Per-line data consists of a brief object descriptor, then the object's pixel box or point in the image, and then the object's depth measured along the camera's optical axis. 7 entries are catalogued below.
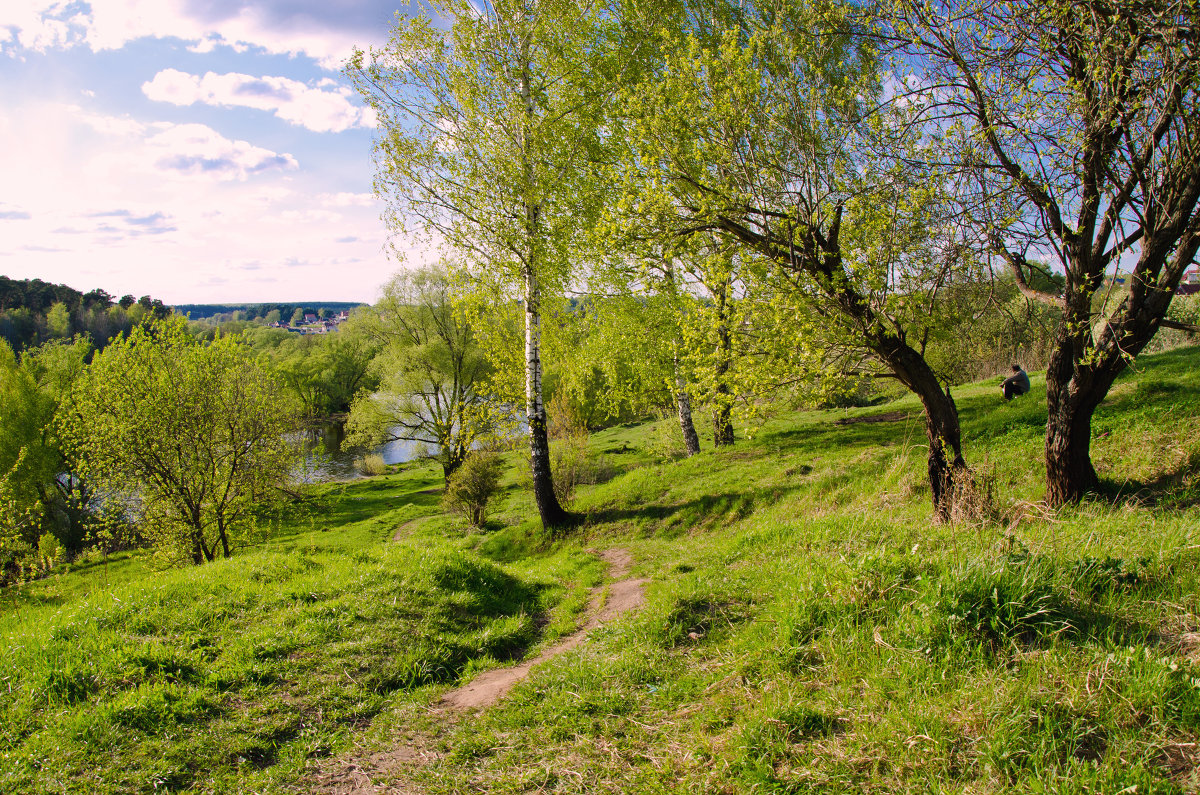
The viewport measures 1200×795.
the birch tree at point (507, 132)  12.12
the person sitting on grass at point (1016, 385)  13.91
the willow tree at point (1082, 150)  5.81
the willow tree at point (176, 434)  16.11
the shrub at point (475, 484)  18.02
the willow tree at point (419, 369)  30.25
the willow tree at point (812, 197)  7.45
